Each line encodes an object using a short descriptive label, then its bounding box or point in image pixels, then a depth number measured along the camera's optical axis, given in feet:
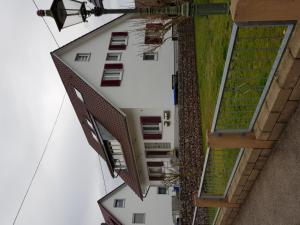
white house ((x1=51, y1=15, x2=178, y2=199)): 42.52
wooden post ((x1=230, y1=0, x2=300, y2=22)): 8.22
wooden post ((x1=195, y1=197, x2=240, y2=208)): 18.69
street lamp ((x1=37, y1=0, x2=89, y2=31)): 12.45
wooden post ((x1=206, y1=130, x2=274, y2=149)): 13.41
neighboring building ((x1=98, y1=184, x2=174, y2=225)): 64.42
